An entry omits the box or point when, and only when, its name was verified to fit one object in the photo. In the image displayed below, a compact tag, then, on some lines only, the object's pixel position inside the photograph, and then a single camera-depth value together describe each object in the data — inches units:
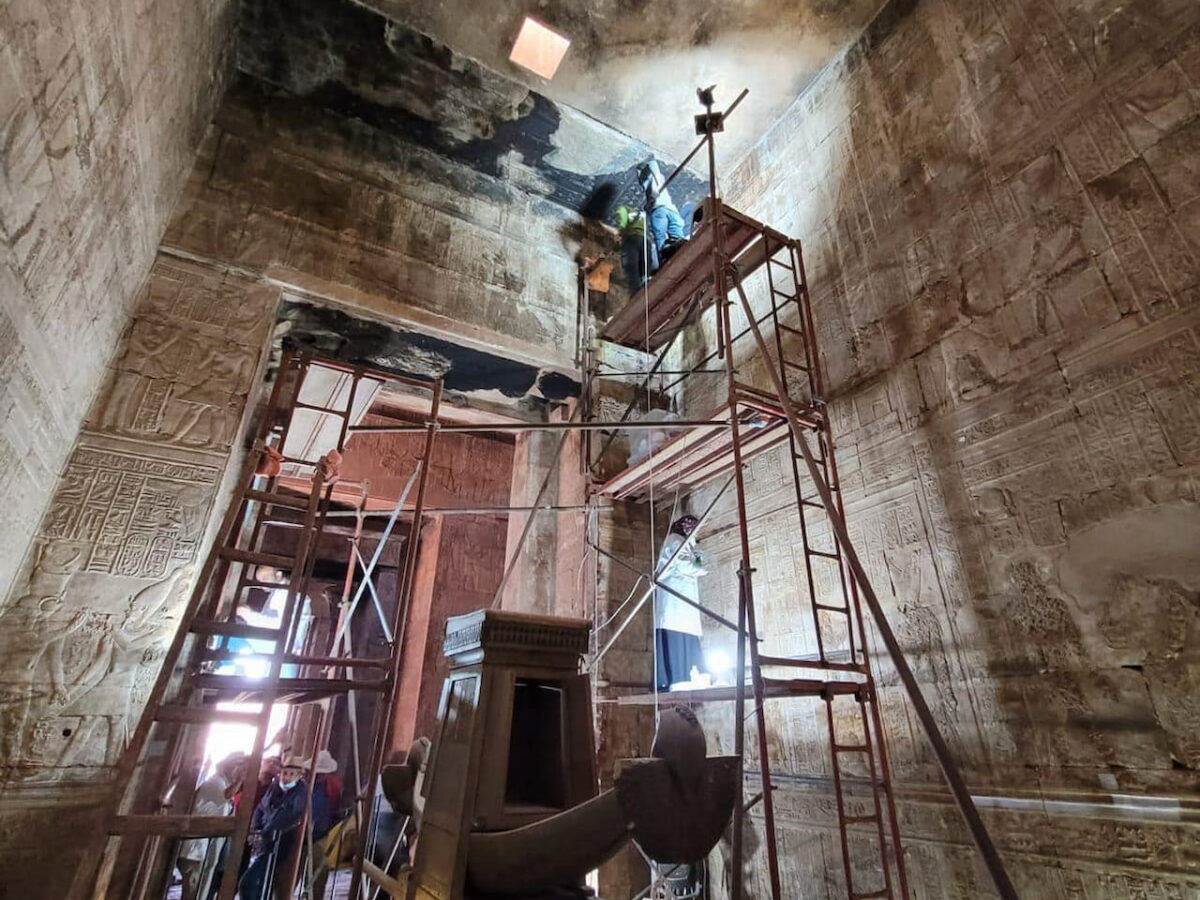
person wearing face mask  217.8
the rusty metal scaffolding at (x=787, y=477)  117.6
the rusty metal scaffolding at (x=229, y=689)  103.2
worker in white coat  202.1
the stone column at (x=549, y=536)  233.0
